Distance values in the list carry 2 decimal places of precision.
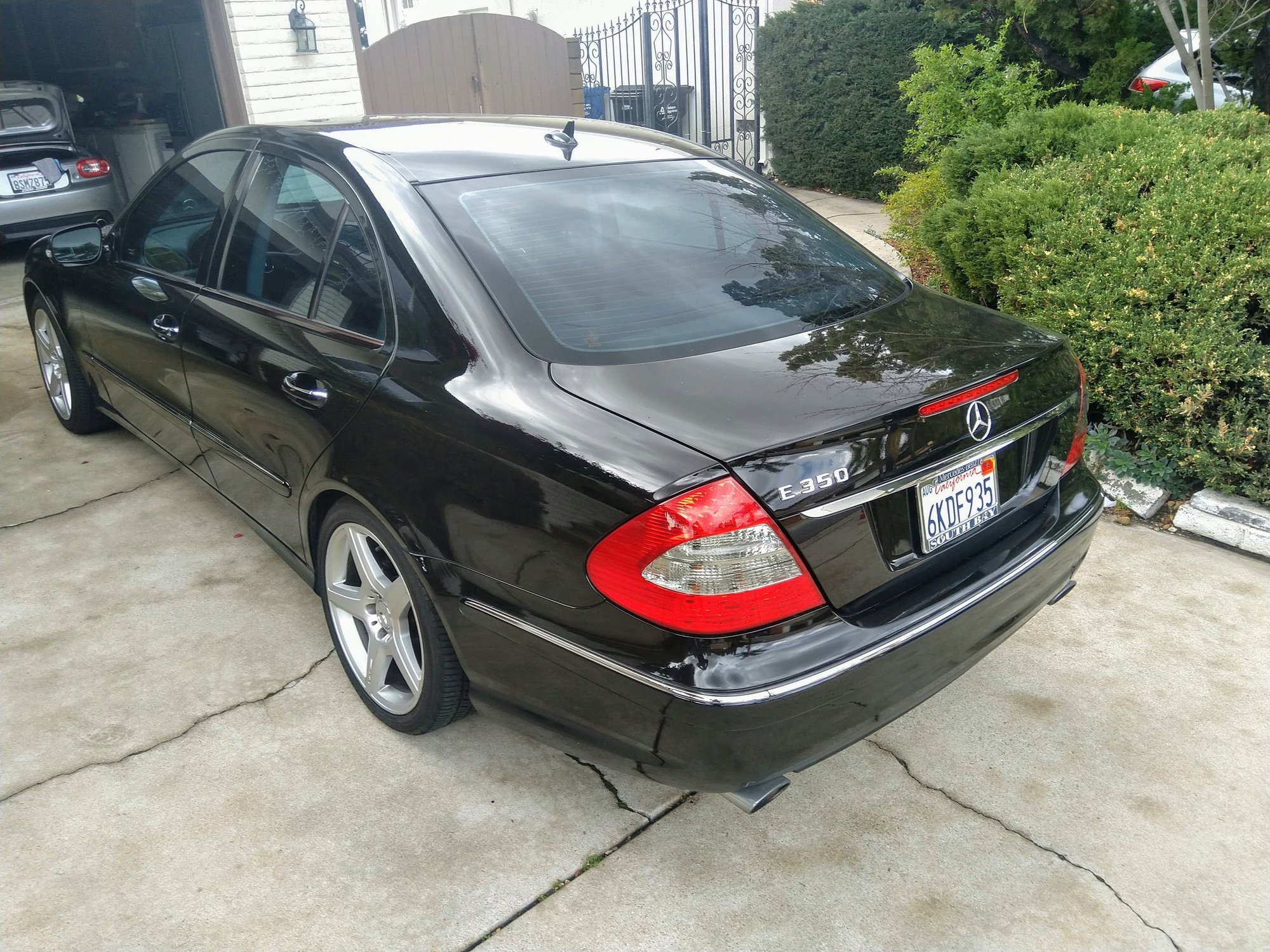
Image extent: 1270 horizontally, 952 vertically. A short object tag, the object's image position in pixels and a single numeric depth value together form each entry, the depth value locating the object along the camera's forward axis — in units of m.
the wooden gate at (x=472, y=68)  9.60
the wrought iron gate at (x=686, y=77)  11.77
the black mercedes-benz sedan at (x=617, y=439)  1.91
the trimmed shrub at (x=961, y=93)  6.69
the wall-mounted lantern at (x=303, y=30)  8.75
